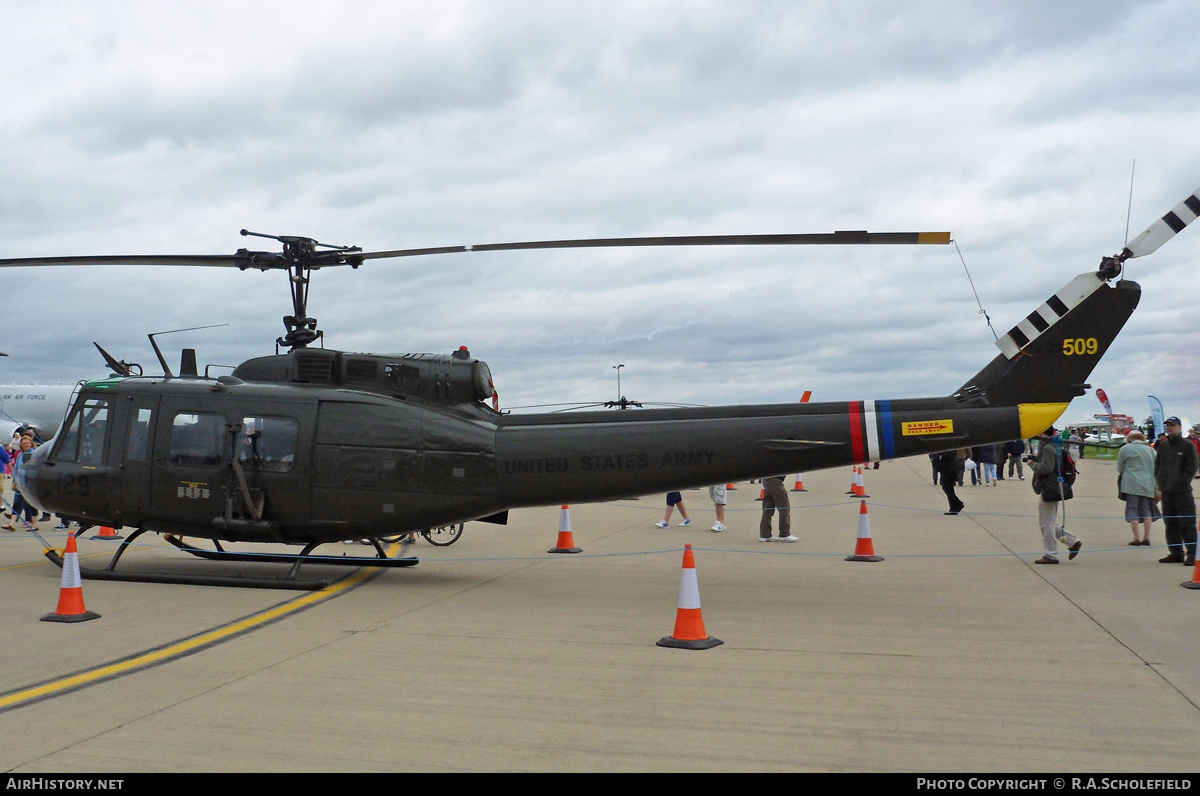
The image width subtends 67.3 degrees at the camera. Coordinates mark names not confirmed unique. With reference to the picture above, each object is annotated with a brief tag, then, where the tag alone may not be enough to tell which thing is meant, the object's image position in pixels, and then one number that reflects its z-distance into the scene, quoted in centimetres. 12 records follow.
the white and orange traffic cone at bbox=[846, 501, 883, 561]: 1230
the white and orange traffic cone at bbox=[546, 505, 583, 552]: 1348
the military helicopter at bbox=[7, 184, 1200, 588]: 945
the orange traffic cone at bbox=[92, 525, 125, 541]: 1458
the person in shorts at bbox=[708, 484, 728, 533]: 1603
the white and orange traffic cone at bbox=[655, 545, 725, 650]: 737
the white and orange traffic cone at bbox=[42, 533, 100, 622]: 834
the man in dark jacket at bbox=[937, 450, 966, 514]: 1853
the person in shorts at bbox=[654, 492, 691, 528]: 1645
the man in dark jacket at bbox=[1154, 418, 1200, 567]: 1149
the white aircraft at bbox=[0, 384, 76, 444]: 3538
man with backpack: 1162
